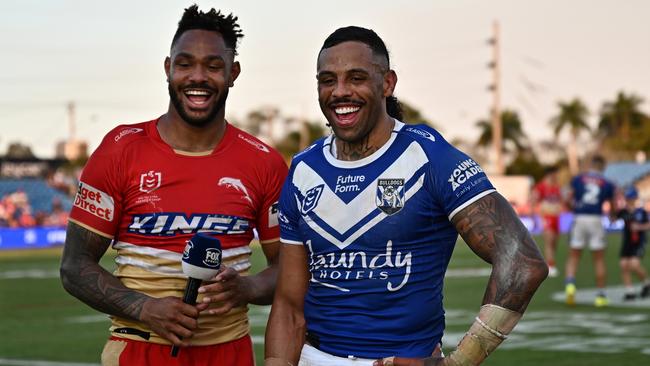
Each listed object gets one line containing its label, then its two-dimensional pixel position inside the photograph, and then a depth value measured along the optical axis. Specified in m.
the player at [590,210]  19.78
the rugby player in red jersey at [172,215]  5.68
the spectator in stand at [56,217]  46.12
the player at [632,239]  20.24
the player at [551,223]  24.72
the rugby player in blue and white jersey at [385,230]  4.66
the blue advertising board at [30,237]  41.91
